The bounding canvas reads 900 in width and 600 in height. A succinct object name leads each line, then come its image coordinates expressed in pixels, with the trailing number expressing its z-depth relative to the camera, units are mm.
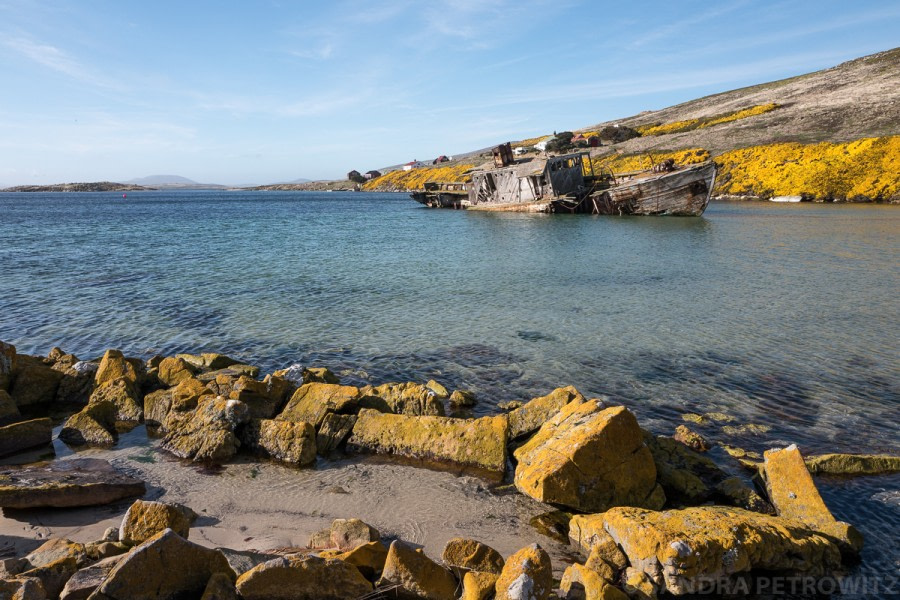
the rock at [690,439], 8359
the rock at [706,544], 5133
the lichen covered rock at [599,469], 6613
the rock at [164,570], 4398
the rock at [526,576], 4508
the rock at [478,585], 4840
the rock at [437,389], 10469
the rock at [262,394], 9073
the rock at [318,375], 10750
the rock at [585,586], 4719
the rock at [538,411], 8555
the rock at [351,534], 5816
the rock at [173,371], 10758
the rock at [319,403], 8961
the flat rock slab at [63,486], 6418
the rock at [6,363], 10305
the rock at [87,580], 4465
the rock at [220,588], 4461
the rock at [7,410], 9461
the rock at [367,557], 5199
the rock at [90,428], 8891
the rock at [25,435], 8383
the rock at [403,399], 9352
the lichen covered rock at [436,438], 7867
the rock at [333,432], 8477
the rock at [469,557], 5359
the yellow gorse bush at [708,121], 75312
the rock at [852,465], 7574
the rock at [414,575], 4934
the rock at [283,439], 8088
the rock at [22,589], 4258
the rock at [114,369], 10484
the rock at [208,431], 8250
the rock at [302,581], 4598
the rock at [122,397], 9828
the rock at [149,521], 5527
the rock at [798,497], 5914
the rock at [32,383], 10453
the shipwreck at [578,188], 43281
